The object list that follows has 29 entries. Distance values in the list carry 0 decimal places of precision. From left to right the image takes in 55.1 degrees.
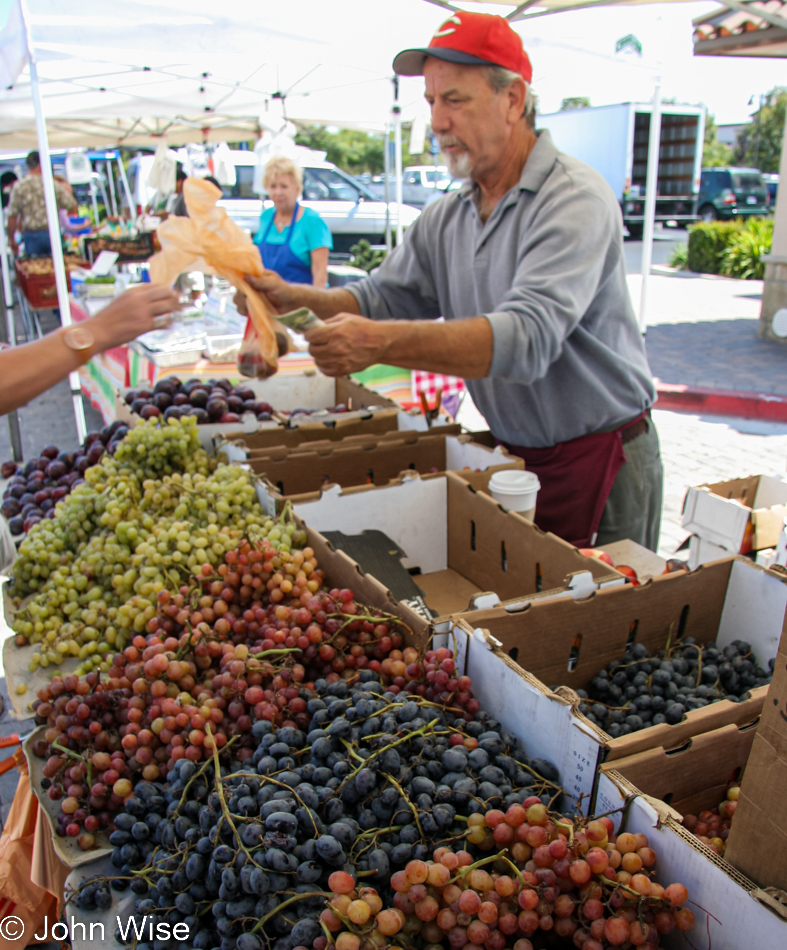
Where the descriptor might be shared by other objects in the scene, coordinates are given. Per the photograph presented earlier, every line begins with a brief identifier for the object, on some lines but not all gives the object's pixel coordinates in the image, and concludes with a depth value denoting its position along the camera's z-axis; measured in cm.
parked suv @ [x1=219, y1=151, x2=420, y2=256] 1459
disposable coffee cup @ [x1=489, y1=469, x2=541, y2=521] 241
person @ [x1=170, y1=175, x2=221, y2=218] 960
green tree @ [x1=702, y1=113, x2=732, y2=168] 3381
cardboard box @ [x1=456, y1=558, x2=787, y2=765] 168
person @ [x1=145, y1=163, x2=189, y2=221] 1013
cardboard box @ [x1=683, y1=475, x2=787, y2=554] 240
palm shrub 1531
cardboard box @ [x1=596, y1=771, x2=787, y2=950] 99
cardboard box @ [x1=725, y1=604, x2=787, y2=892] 96
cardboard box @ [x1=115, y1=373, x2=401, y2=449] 307
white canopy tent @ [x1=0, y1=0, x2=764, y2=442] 480
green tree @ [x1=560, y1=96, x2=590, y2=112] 4060
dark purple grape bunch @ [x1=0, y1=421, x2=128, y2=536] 287
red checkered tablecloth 528
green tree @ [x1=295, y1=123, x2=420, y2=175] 3466
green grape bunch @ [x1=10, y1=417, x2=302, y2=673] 195
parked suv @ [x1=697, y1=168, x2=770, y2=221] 2453
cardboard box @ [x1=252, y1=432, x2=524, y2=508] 278
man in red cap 210
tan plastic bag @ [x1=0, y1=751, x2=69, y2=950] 169
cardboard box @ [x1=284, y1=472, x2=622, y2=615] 228
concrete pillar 942
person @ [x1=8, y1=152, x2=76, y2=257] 1073
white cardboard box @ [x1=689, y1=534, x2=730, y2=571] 250
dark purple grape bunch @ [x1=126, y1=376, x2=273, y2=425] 303
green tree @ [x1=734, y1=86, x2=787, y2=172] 2995
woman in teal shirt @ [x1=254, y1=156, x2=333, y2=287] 568
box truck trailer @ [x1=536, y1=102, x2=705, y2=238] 2080
